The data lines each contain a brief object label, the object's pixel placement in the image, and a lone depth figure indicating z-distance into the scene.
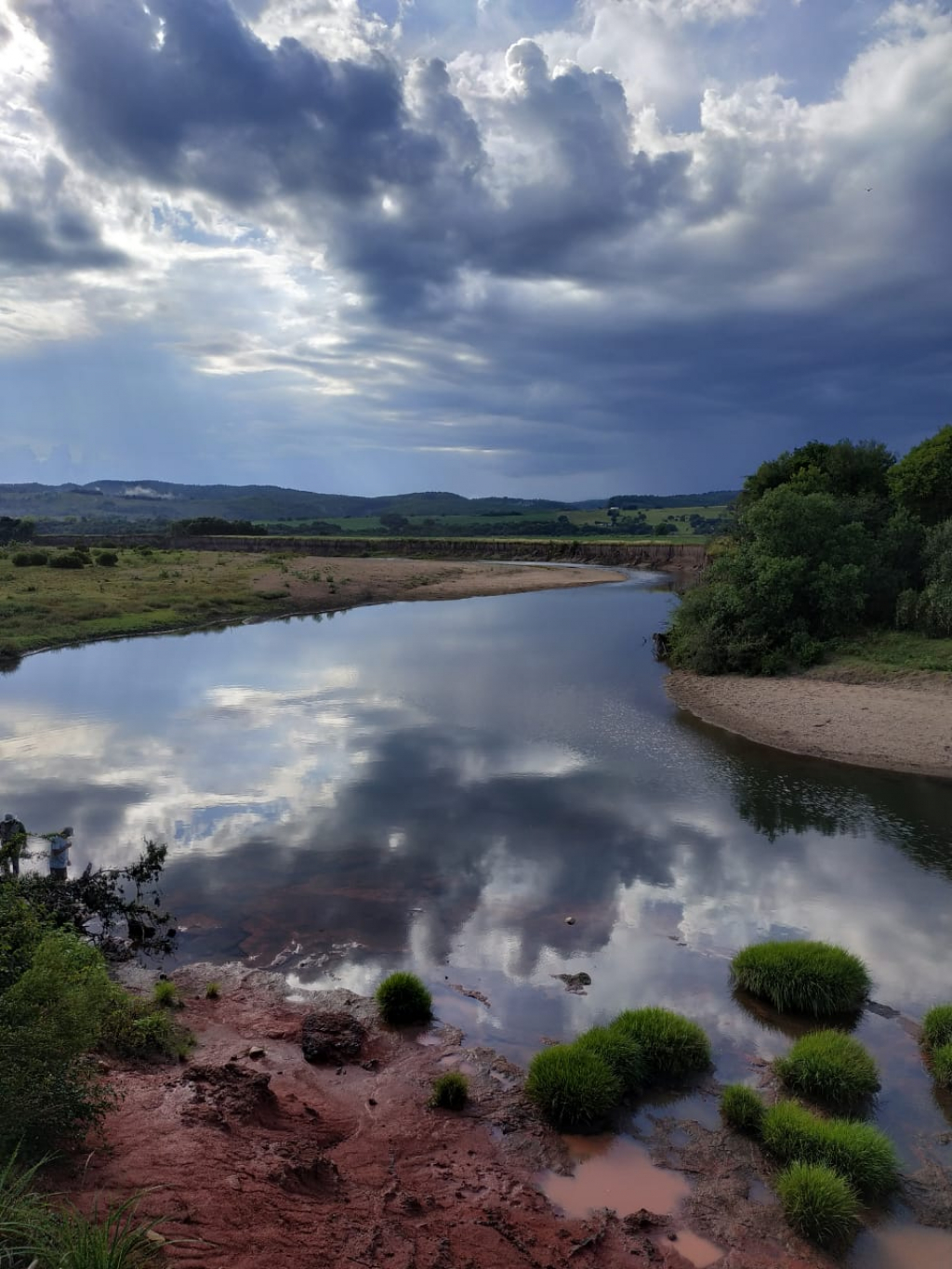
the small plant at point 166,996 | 11.73
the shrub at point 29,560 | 70.50
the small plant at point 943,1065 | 10.58
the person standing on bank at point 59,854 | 15.19
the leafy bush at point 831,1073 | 10.25
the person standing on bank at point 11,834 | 13.82
